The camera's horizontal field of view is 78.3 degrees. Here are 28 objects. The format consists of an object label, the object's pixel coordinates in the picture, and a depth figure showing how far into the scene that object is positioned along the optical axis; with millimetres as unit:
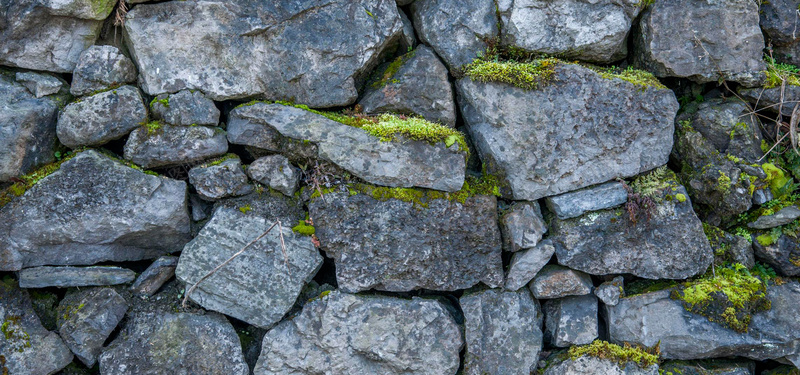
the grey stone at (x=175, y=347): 3578
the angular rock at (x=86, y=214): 3461
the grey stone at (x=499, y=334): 3895
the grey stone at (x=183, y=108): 3678
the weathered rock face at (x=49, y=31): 3451
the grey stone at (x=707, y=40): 4055
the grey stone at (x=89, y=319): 3557
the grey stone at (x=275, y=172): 3760
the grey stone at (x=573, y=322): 3992
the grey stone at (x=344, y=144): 3740
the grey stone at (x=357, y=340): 3748
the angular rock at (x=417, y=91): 3979
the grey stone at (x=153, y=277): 3691
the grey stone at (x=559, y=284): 3961
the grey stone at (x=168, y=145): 3654
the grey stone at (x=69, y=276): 3500
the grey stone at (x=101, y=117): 3541
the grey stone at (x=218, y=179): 3682
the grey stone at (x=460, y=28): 4000
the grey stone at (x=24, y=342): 3434
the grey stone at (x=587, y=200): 3951
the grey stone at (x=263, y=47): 3676
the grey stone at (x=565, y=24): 3973
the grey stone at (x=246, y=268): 3686
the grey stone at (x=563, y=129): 3914
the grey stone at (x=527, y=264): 3936
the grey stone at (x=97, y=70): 3623
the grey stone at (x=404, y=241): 3771
